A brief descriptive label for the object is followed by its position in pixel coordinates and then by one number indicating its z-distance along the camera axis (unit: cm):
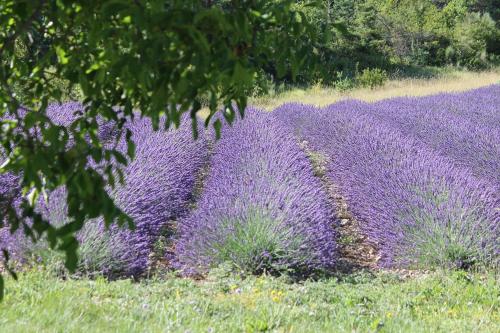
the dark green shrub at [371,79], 4891
